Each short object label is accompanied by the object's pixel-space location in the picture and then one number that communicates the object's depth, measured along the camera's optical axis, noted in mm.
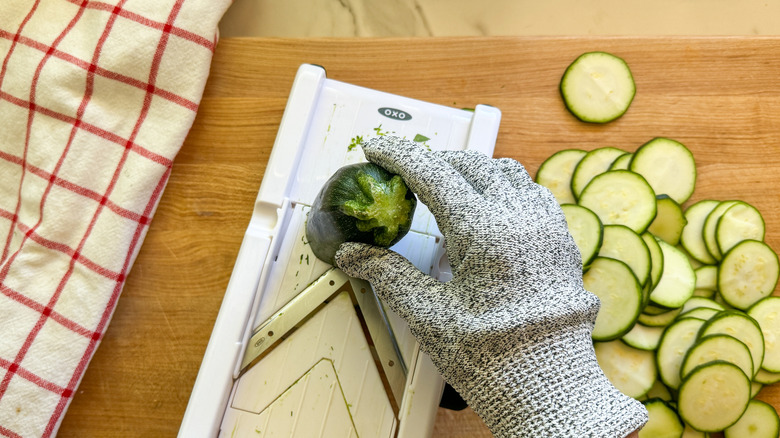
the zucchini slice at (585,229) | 434
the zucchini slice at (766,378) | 458
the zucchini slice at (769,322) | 456
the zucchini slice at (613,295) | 427
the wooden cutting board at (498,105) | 478
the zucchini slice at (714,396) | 427
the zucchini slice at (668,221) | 465
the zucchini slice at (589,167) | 469
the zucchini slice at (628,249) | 434
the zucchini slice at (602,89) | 481
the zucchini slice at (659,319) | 455
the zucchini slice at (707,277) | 470
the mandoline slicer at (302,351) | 388
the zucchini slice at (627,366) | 443
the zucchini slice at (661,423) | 438
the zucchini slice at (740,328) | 439
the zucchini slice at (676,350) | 444
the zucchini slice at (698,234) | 474
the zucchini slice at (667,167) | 471
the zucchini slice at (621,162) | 470
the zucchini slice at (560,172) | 474
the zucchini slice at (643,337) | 451
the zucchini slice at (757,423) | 446
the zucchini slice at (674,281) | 448
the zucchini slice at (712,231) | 468
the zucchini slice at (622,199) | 452
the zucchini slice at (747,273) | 460
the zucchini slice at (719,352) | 430
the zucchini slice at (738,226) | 465
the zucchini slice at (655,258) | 440
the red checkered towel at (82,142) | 450
